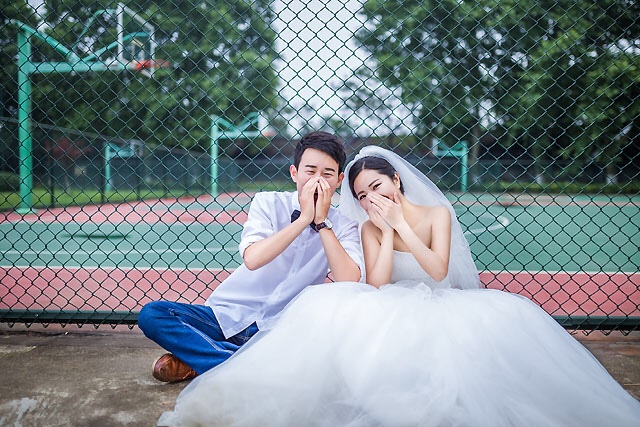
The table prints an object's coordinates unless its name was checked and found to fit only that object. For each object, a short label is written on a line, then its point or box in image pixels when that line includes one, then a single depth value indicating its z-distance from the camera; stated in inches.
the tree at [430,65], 798.5
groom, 81.5
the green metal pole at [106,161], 538.7
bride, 62.0
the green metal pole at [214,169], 810.7
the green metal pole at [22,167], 401.1
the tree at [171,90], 907.4
